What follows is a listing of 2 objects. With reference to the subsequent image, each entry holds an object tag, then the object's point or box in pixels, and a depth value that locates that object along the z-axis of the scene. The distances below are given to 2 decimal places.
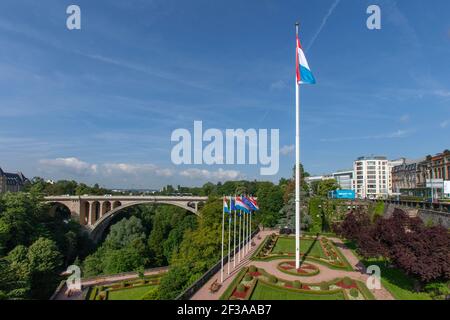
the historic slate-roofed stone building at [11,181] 106.38
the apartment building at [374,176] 111.69
